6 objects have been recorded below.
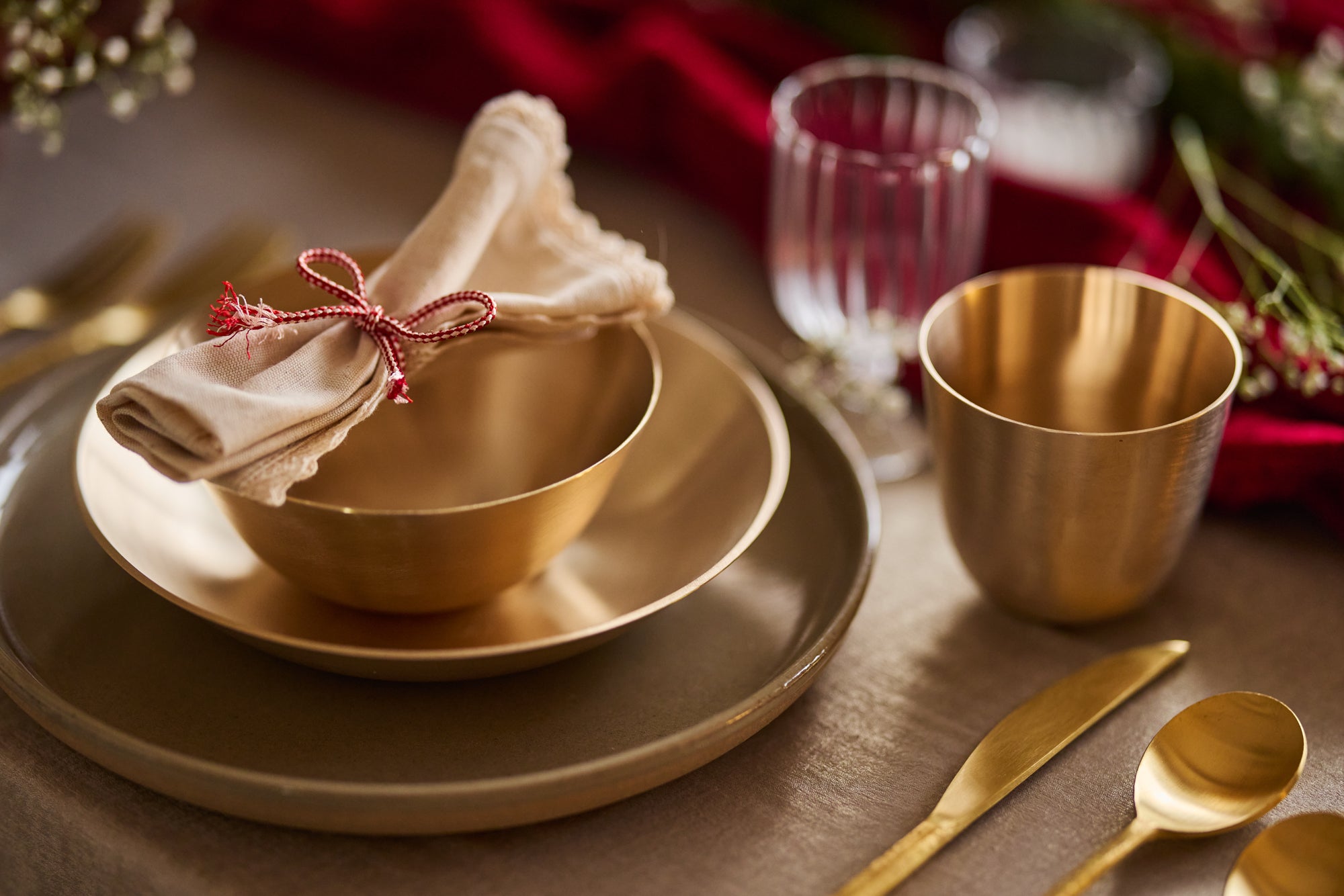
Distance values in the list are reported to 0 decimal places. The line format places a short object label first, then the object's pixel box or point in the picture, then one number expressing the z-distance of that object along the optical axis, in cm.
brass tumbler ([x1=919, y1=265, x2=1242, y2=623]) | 88
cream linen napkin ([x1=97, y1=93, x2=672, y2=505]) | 83
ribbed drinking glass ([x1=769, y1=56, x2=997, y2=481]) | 99
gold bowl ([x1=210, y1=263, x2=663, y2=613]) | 86
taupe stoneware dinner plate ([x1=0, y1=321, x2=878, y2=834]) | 84
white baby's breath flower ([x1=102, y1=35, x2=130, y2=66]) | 100
